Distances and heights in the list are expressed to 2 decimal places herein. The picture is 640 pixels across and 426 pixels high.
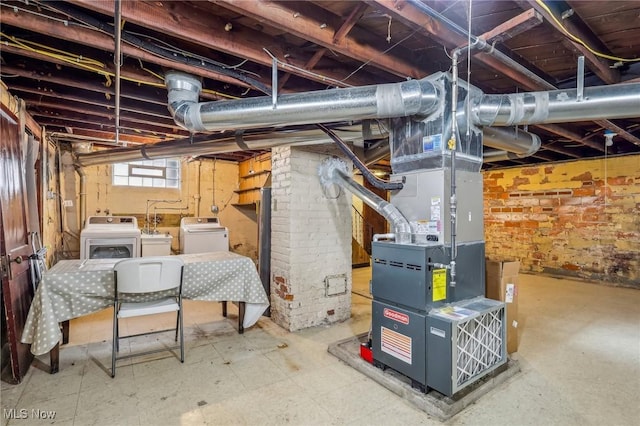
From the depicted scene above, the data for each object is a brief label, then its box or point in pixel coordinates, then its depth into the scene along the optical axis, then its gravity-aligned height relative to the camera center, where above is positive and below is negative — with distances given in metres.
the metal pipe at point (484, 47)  1.58 +1.02
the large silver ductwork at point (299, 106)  2.03 +0.72
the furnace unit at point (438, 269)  2.04 -0.40
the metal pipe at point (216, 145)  2.93 +0.74
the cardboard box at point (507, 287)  2.66 -0.64
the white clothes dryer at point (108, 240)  4.25 -0.39
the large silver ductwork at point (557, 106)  1.95 +0.70
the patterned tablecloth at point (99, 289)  2.25 -0.66
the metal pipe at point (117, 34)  1.46 +0.91
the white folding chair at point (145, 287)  2.39 -0.59
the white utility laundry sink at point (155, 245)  4.75 -0.50
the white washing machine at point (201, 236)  5.14 -0.40
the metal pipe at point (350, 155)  2.66 +0.50
